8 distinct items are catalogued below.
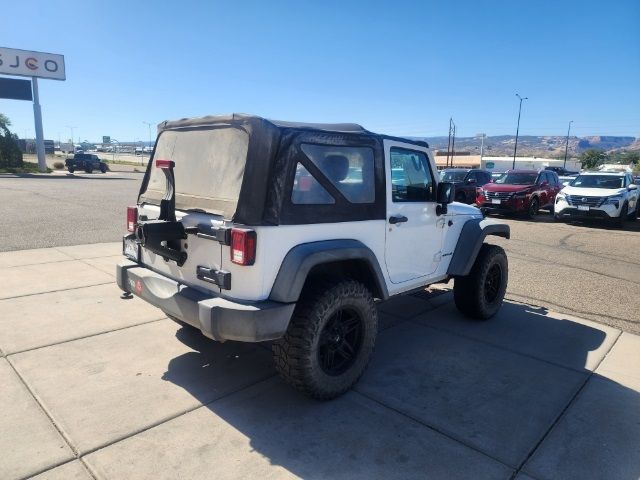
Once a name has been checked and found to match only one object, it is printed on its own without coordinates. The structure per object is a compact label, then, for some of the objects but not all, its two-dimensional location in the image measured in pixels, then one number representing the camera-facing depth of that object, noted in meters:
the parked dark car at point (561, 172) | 36.49
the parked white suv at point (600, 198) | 12.84
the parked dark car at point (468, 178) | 16.95
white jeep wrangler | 2.86
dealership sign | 34.69
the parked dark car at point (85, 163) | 38.33
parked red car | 14.52
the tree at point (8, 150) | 33.91
